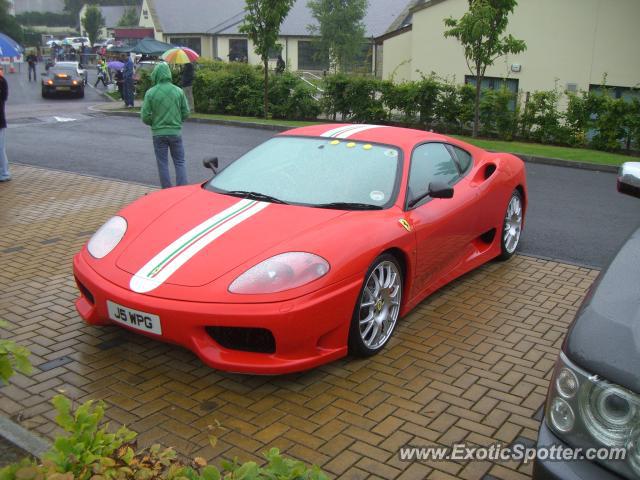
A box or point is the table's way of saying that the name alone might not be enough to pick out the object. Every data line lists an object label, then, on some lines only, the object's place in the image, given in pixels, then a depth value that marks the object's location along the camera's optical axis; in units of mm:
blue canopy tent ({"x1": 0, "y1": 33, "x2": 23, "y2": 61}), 11625
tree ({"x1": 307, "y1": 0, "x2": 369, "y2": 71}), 48969
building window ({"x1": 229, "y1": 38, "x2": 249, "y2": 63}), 62625
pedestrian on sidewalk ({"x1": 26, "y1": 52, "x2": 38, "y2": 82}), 42250
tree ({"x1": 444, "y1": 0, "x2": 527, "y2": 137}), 15359
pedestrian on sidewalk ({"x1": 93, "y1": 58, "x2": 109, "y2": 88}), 38250
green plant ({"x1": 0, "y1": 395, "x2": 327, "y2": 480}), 2037
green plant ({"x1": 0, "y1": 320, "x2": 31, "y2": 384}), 2520
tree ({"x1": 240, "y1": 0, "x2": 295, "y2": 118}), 19391
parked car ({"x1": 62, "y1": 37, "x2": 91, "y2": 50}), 76312
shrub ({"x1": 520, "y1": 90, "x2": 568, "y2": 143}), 16297
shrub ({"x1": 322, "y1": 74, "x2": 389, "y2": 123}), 19047
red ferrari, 3828
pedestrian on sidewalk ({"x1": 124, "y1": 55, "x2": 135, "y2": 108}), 23109
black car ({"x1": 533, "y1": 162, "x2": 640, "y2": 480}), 2129
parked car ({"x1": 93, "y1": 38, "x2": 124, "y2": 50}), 74900
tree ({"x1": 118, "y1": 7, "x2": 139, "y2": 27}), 88250
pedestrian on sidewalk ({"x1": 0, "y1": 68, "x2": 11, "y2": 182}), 9781
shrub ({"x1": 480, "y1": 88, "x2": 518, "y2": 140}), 16844
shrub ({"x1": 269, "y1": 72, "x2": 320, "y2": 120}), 20344
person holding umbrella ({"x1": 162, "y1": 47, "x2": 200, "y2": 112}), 18359
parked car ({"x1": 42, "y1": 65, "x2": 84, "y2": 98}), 29484
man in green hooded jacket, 8359
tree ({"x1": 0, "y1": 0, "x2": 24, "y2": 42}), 69394
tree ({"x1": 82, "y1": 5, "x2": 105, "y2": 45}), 89344
